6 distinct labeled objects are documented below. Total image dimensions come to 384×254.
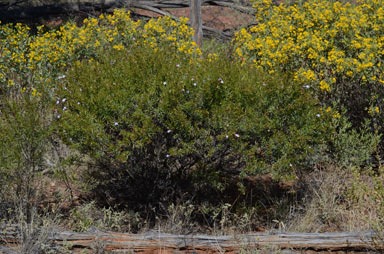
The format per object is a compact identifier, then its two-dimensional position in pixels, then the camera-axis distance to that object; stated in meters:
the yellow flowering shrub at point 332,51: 9.69
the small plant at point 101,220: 8.44
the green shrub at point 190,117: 7.65
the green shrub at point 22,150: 7.63
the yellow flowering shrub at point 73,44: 11.77
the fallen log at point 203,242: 7.58
